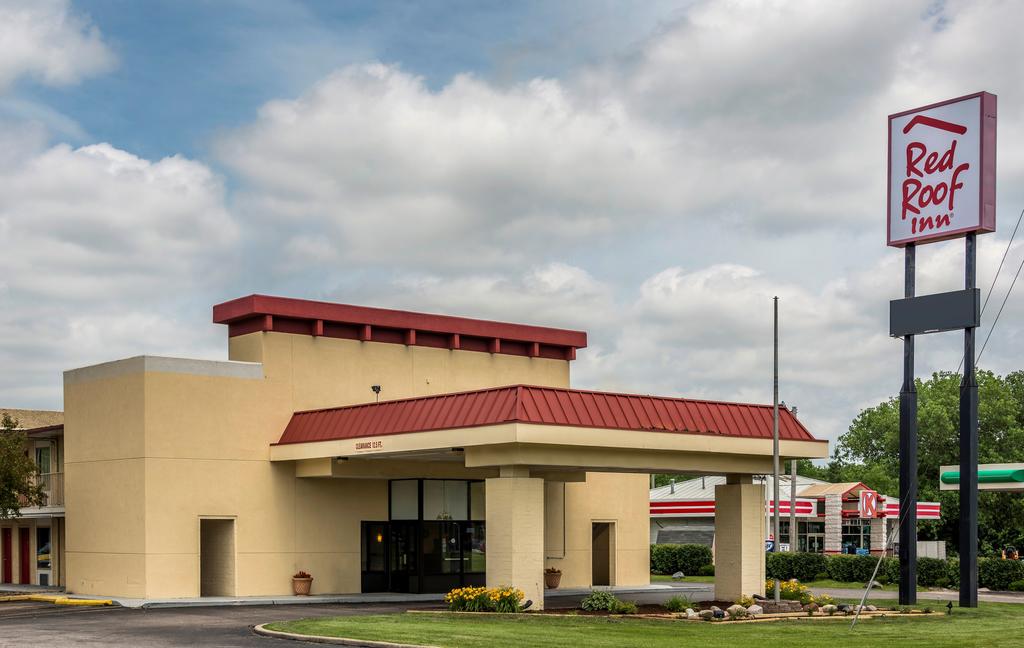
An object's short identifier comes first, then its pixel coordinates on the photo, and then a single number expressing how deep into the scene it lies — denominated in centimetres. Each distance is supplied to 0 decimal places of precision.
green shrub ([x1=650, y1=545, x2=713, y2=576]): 5694
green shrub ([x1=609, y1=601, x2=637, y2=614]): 2892
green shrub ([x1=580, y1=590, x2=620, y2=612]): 2969
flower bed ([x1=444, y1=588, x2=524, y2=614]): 2862
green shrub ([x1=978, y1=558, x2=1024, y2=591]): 4644
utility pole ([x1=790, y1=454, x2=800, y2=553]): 5228
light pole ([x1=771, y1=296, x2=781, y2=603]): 3211
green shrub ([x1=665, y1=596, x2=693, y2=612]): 2950
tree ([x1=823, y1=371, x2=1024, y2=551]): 7894
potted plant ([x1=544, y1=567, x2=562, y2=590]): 4076
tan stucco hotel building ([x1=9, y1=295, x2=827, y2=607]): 3005
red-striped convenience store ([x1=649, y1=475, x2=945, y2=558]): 6288
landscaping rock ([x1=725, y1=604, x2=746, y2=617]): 2907
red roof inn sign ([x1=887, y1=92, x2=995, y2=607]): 3228
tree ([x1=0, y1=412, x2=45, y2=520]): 3559
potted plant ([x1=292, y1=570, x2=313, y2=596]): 3644
